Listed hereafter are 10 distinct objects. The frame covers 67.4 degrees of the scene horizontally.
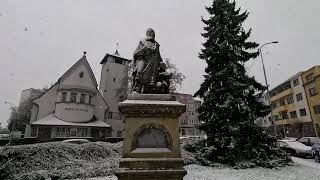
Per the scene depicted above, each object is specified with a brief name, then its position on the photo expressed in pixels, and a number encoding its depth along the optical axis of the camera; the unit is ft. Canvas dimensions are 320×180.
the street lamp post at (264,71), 70.06
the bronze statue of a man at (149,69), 21.88
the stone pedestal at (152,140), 17.93
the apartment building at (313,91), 132.36
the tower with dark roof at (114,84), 144.46
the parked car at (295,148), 64.64
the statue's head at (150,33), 24.29
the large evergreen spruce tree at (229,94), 46.50
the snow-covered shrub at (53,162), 34.27
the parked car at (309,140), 78.39
